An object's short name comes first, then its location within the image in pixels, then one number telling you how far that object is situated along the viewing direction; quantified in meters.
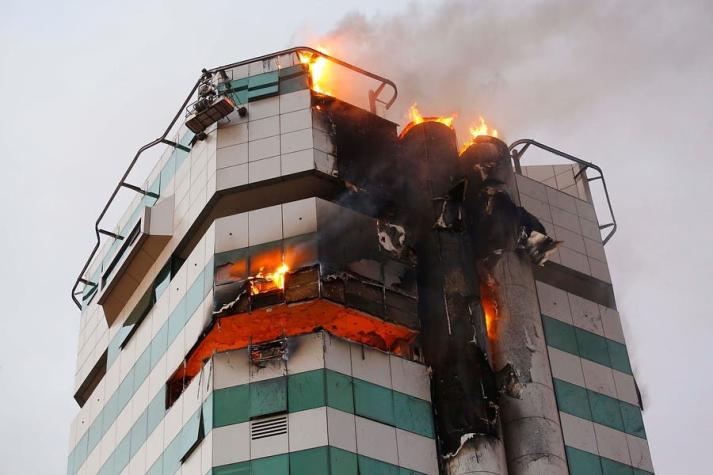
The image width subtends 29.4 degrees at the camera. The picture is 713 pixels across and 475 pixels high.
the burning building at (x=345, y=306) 55.16
